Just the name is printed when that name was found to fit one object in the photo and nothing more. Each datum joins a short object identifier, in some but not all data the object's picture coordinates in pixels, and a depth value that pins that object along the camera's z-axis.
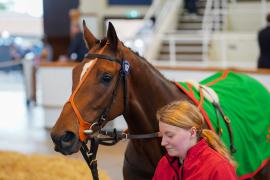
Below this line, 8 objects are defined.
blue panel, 23.63
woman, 2.84
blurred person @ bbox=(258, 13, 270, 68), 10.61
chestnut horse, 3.60
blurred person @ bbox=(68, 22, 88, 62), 11.23
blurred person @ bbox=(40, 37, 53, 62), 16.59
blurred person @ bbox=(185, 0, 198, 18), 18.82
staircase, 16.66
